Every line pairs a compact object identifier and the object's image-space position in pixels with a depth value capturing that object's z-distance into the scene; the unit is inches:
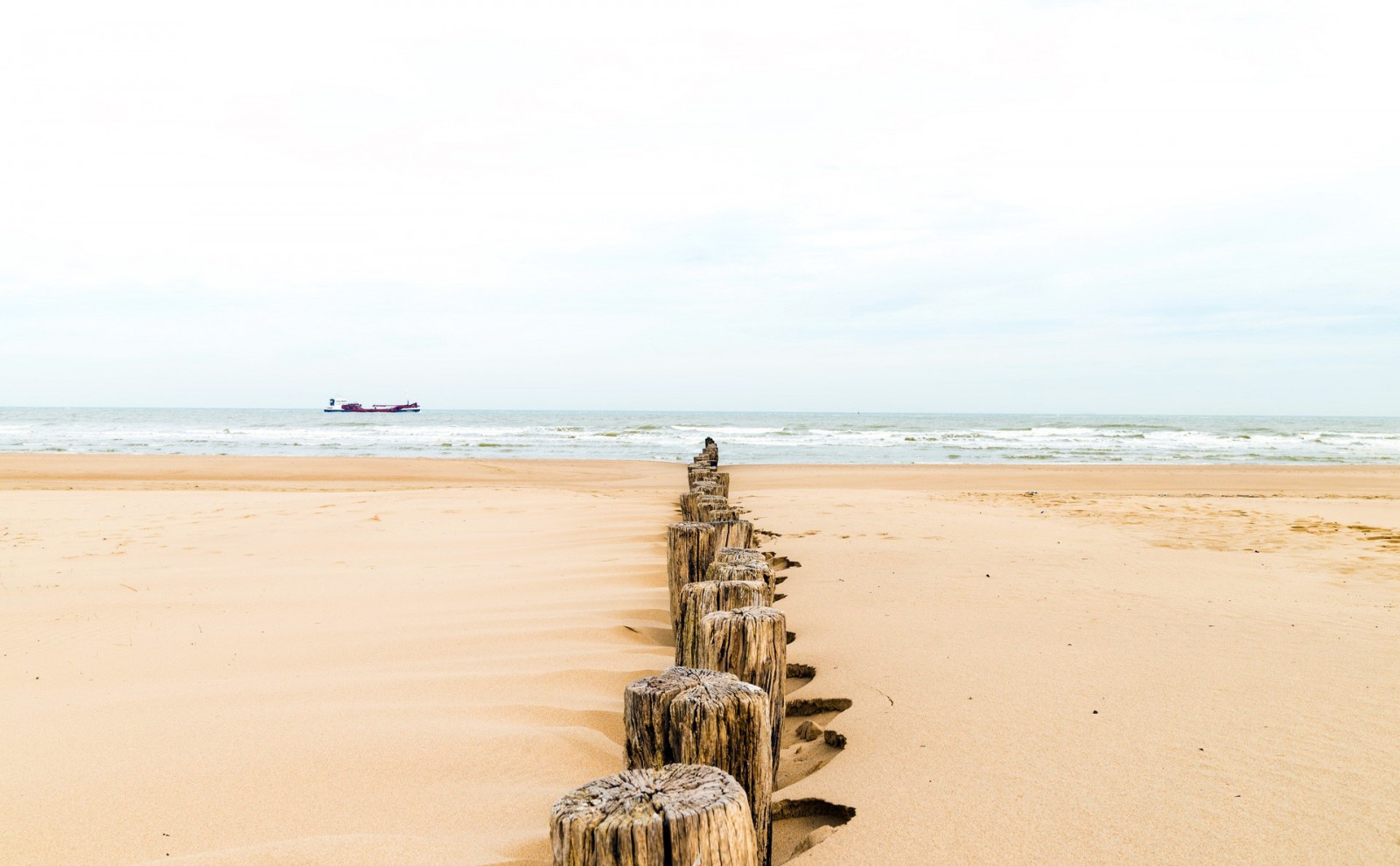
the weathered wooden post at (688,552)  156.3
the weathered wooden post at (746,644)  86.9
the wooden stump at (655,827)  45.9
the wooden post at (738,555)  129.0
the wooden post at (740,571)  116.9
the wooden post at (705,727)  63.3
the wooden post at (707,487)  287.1
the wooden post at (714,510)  213.3
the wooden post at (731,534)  158.2
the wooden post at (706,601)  100.7
